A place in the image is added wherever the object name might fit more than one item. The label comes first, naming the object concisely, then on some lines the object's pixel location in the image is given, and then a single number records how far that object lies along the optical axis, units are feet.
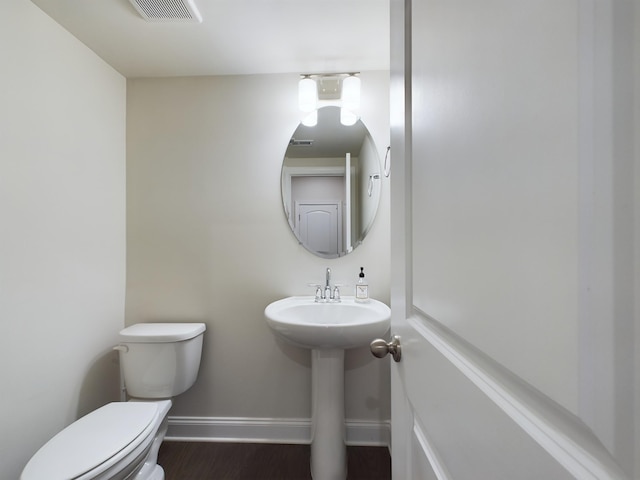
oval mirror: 5.35
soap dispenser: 4.94
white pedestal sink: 3.76
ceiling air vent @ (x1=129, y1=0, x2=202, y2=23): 3.67
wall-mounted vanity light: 5.10
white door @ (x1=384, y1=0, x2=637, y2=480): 0.73
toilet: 2.90
